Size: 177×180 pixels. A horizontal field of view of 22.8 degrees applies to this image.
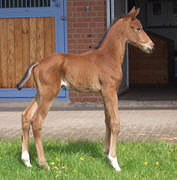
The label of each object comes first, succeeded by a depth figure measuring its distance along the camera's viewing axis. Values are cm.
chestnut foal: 516
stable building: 1127
